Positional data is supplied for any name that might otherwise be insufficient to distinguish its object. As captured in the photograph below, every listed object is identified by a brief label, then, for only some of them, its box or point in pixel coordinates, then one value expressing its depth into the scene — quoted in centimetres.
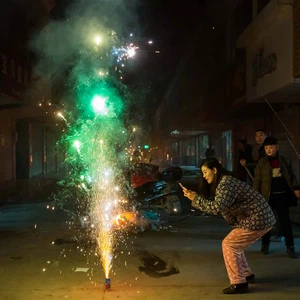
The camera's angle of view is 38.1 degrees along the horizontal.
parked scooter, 974
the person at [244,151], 943
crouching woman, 417
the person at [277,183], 586
